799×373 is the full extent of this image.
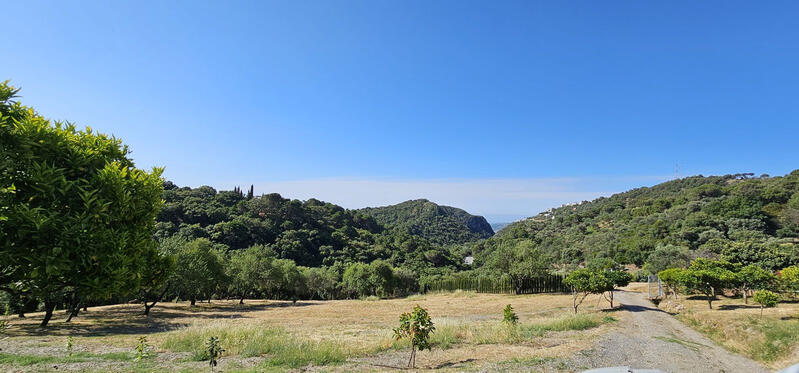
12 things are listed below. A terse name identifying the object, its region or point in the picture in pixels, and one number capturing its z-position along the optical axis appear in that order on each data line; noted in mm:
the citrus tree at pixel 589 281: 22734
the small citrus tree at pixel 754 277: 23656
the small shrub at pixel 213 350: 9404
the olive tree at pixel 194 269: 31500
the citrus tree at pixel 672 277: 26706
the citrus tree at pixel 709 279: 24562
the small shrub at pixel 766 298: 19281
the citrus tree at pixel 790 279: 22297
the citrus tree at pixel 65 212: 4582
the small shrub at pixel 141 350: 10047
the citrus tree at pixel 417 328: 10547
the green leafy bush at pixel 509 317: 15734
